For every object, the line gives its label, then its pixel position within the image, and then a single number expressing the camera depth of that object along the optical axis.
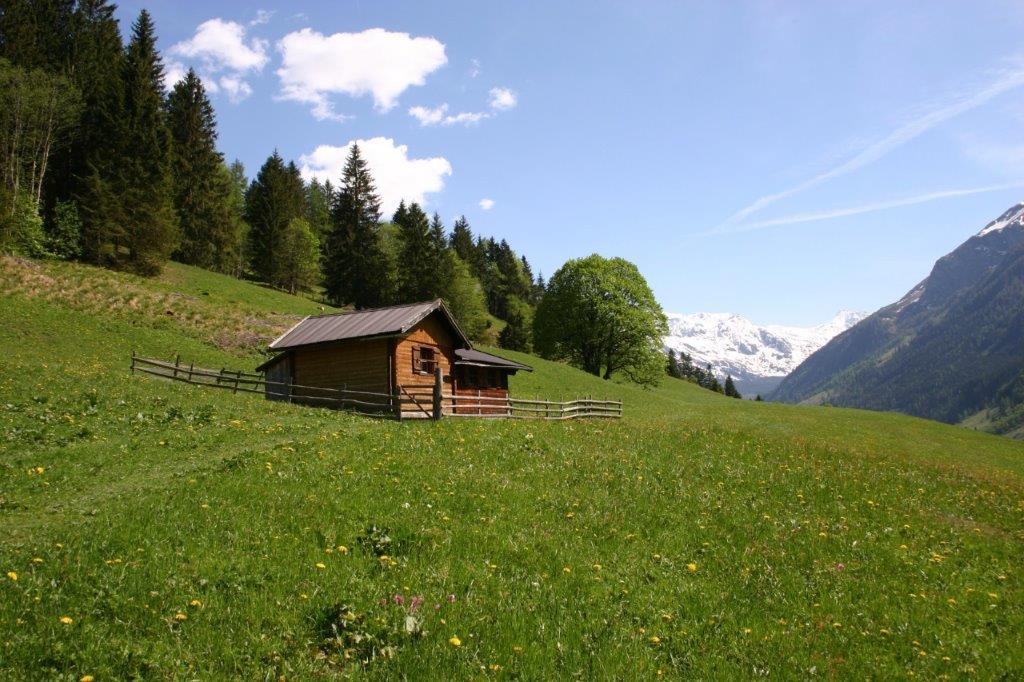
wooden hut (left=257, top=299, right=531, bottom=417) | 30.03
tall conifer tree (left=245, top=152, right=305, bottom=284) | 70.62
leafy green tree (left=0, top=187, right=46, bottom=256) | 42.87
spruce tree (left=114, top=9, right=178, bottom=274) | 51.47
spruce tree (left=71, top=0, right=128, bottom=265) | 49.69
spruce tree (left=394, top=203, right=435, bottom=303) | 71.69
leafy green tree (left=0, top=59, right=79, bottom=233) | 46.69
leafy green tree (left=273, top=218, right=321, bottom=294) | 72.31
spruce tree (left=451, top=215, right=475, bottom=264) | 108.16
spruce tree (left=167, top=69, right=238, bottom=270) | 66.12
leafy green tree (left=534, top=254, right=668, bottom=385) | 67.44
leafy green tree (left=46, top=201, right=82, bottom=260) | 48.77
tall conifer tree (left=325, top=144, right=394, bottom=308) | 72.31
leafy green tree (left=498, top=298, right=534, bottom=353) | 85.64
